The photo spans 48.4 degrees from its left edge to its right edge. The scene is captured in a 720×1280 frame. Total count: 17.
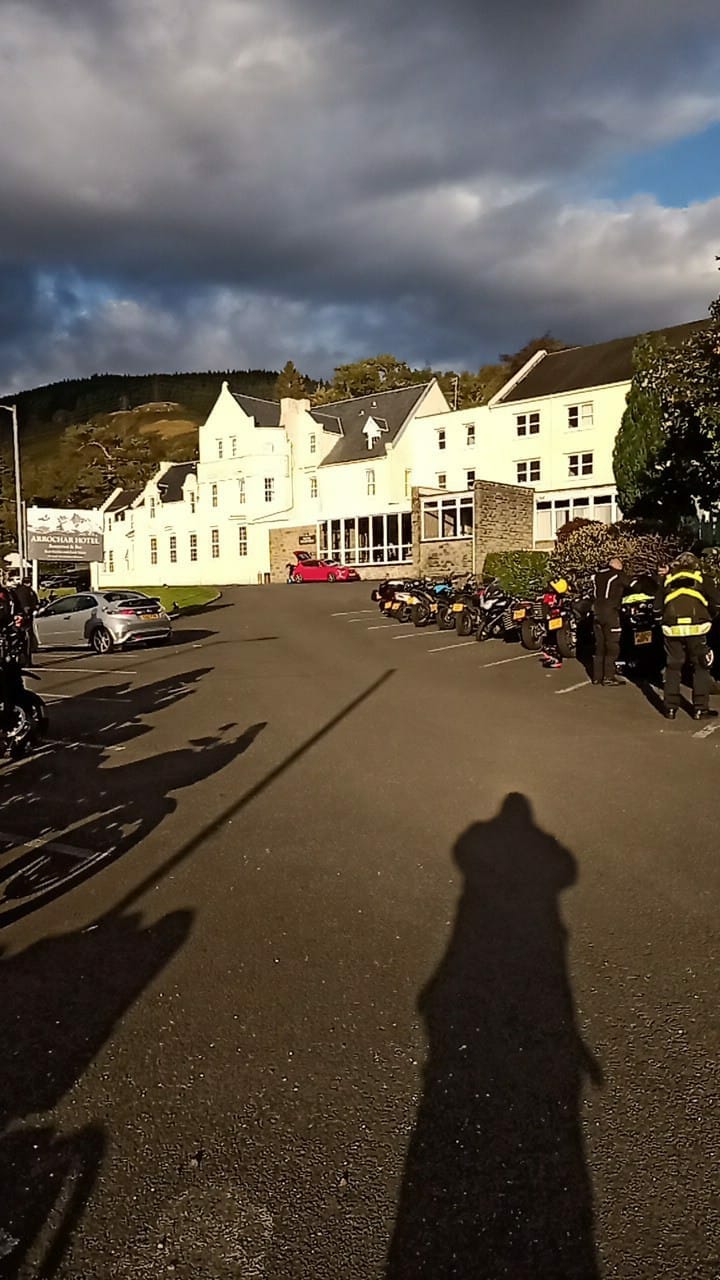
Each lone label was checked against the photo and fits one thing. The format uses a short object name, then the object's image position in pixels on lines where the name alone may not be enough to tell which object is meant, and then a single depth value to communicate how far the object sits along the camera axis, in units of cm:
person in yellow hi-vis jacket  970
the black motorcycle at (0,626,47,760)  876
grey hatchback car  1998
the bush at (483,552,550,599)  2448
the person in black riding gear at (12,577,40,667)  1470
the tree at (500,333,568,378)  6166
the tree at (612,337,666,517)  2697
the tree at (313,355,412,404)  7494
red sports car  4506
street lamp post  2916
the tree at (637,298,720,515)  1510
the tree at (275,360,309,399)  10000
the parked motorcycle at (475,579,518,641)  1861
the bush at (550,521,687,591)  1940
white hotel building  3959
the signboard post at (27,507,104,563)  2645
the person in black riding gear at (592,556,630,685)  1205
